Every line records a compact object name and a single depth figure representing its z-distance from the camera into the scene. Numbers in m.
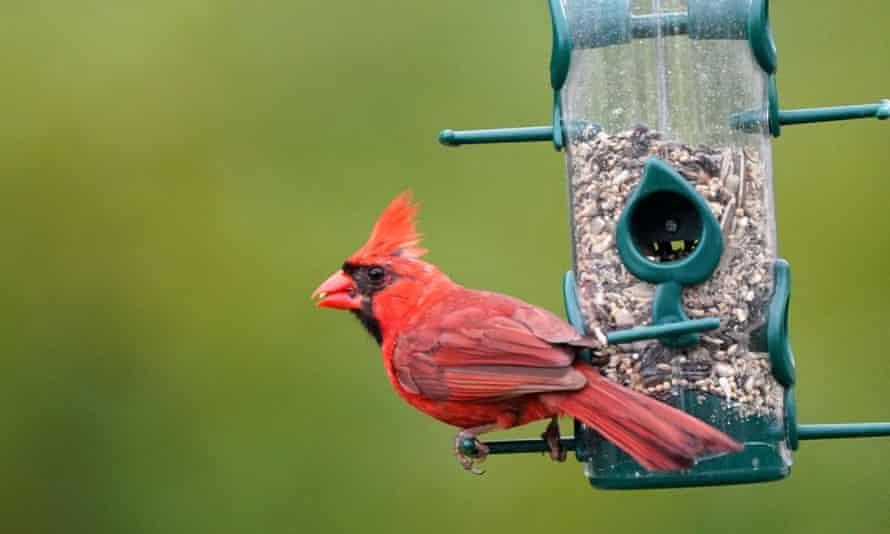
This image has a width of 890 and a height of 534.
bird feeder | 12.02
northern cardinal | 11.39
